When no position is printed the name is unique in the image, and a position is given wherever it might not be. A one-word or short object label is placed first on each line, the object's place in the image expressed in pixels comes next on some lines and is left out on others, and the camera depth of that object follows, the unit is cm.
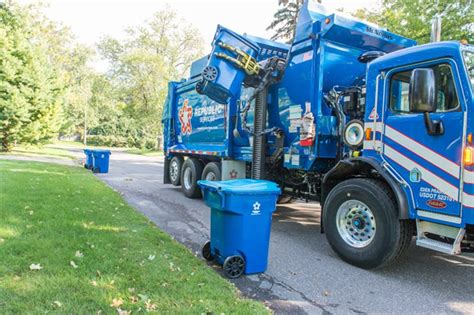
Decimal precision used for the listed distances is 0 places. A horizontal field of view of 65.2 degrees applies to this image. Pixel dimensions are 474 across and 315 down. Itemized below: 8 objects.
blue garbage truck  389
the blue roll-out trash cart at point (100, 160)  1463
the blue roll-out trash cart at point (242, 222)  405
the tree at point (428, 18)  1059
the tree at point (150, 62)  3581
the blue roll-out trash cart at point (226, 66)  655
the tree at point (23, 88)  1834
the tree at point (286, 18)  3059
